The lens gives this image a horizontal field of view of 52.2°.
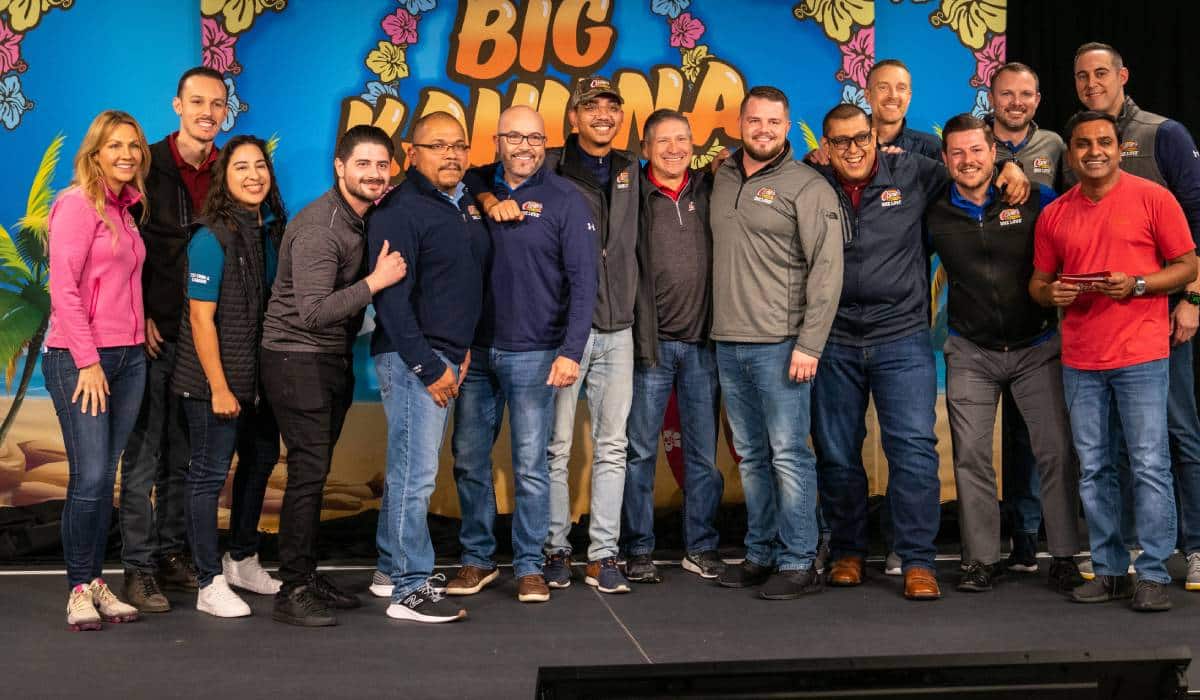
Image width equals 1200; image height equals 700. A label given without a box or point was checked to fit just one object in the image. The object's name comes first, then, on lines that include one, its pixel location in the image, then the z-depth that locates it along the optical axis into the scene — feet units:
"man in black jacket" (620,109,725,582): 14.85
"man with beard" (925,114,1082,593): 14.24
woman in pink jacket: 12.66
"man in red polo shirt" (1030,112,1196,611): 13.43
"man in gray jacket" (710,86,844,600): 14.11
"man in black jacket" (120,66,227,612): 13.83
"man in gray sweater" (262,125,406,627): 12.99
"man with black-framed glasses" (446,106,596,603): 14.01
